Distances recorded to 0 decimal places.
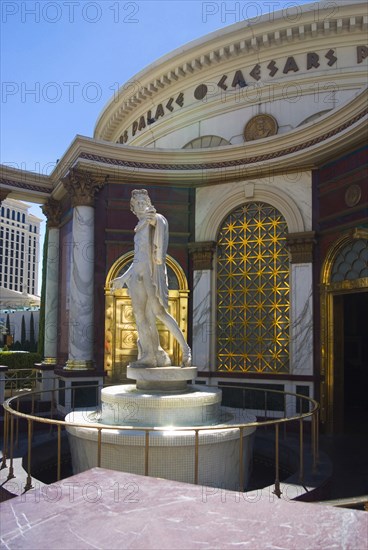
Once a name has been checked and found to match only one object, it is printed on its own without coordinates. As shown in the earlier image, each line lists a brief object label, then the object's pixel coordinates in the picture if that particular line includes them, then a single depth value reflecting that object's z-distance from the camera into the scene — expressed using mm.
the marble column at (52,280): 14828
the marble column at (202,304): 12375
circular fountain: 6445
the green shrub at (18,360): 17453
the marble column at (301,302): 11195
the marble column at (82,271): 11852
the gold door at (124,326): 12125
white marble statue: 8039
